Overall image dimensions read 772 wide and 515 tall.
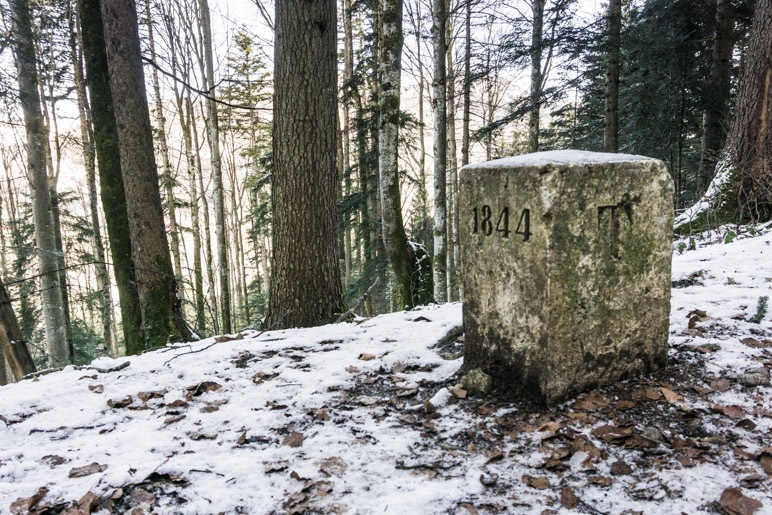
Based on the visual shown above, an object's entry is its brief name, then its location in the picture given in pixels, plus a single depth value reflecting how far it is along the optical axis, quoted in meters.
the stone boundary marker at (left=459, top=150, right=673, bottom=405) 2.23
